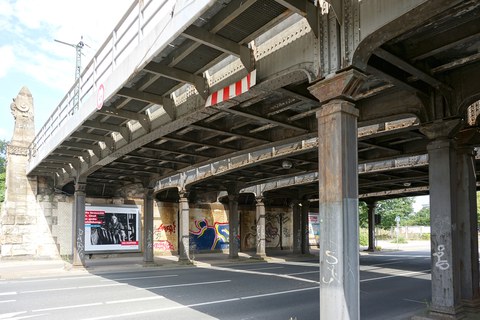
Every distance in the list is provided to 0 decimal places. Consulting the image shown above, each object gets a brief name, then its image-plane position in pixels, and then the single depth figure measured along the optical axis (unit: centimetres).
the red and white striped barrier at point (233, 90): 827
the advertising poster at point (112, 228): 2731
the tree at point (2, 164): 4299
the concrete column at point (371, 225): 3838
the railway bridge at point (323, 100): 625
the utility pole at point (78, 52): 2622
